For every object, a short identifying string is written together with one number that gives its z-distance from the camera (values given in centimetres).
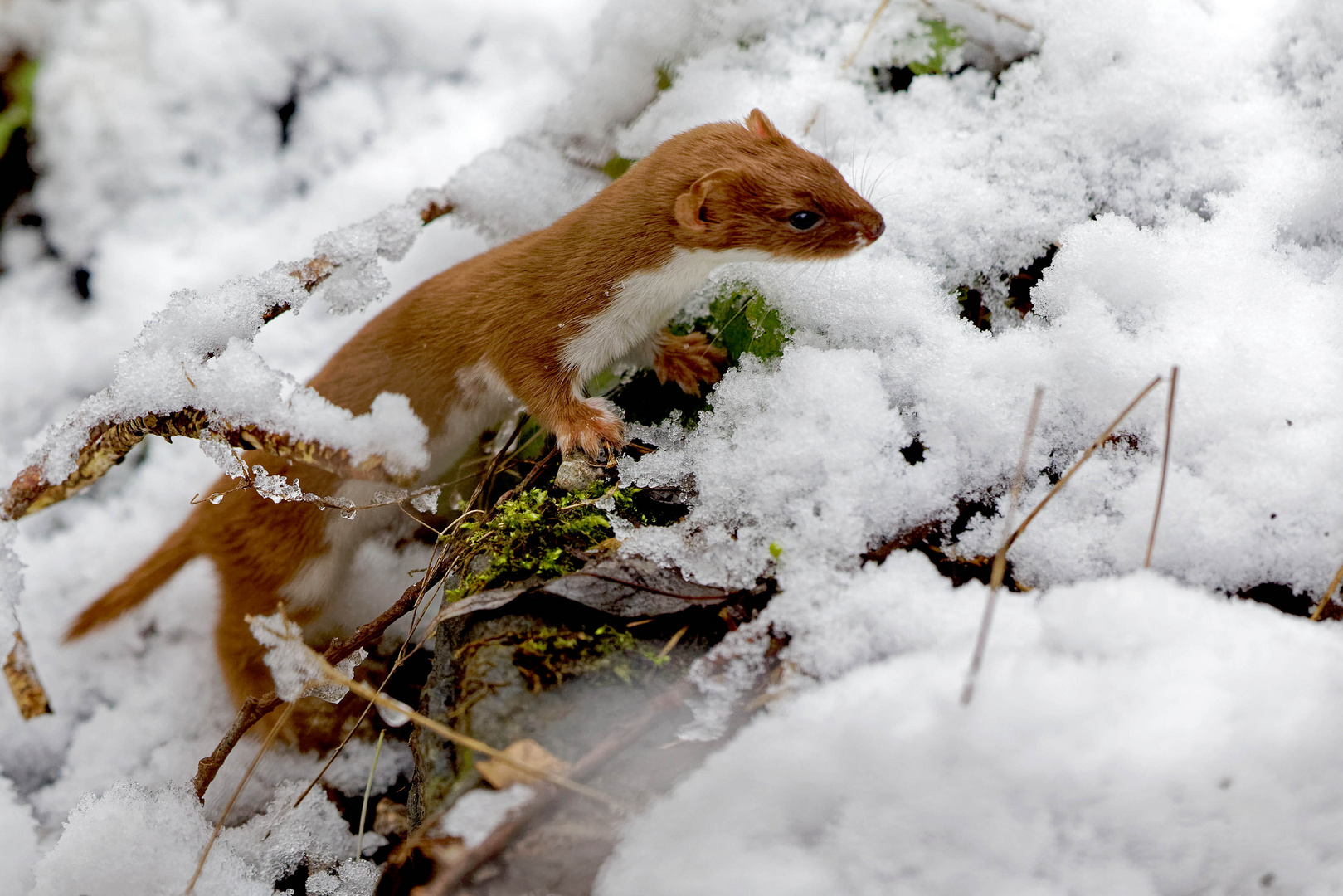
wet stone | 154
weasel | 159
